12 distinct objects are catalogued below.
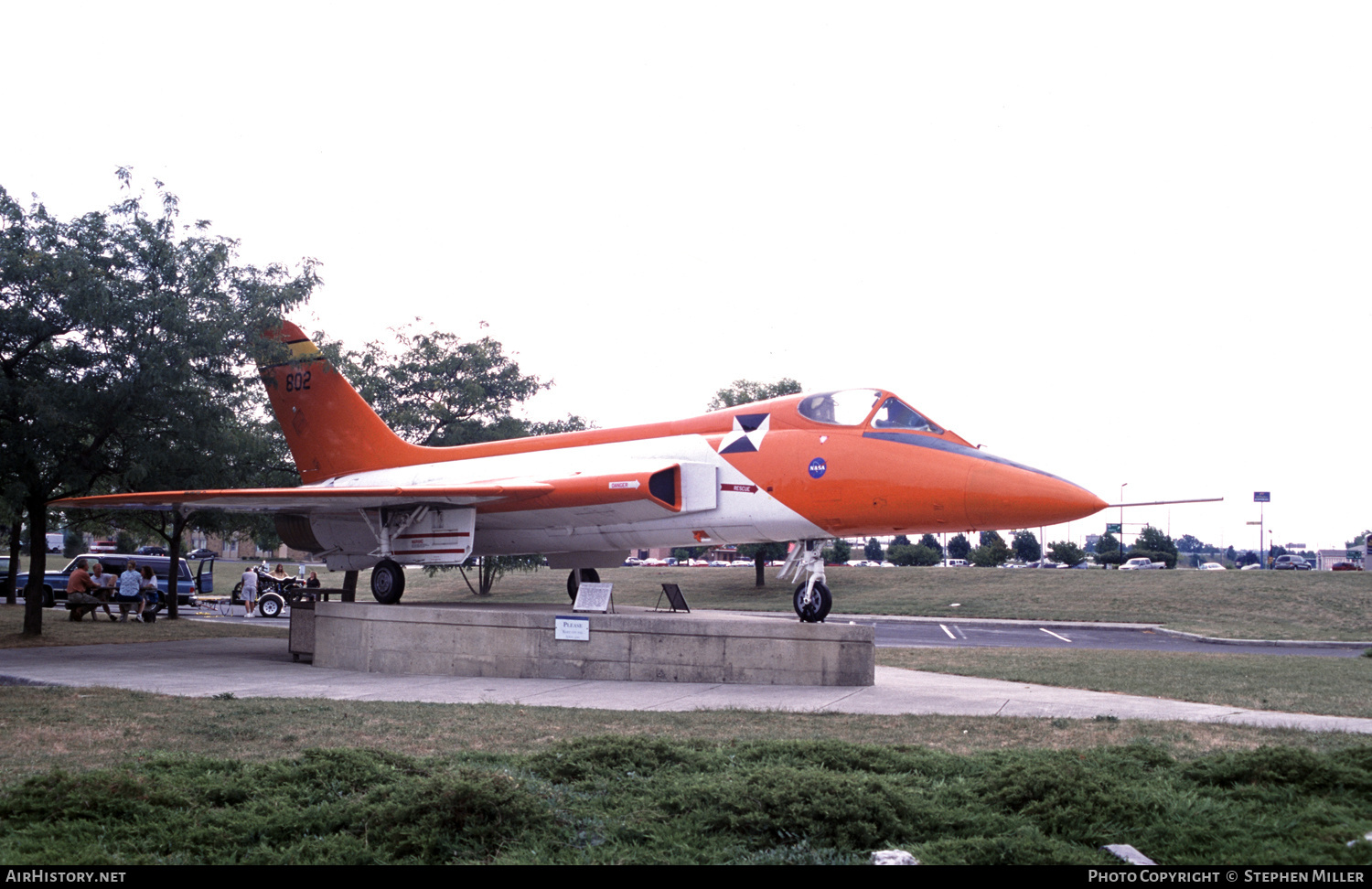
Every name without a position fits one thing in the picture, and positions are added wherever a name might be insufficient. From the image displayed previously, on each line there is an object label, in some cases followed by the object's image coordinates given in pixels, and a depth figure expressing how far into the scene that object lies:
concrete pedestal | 12.26
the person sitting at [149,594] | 23.82
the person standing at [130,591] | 23.56
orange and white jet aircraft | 11.84
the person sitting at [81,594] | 22.97
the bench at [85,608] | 23.02
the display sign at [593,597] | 13.67
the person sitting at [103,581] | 24.22
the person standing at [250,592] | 31.01
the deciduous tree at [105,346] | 15.10
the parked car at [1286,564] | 79.37
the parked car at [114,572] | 31.20
